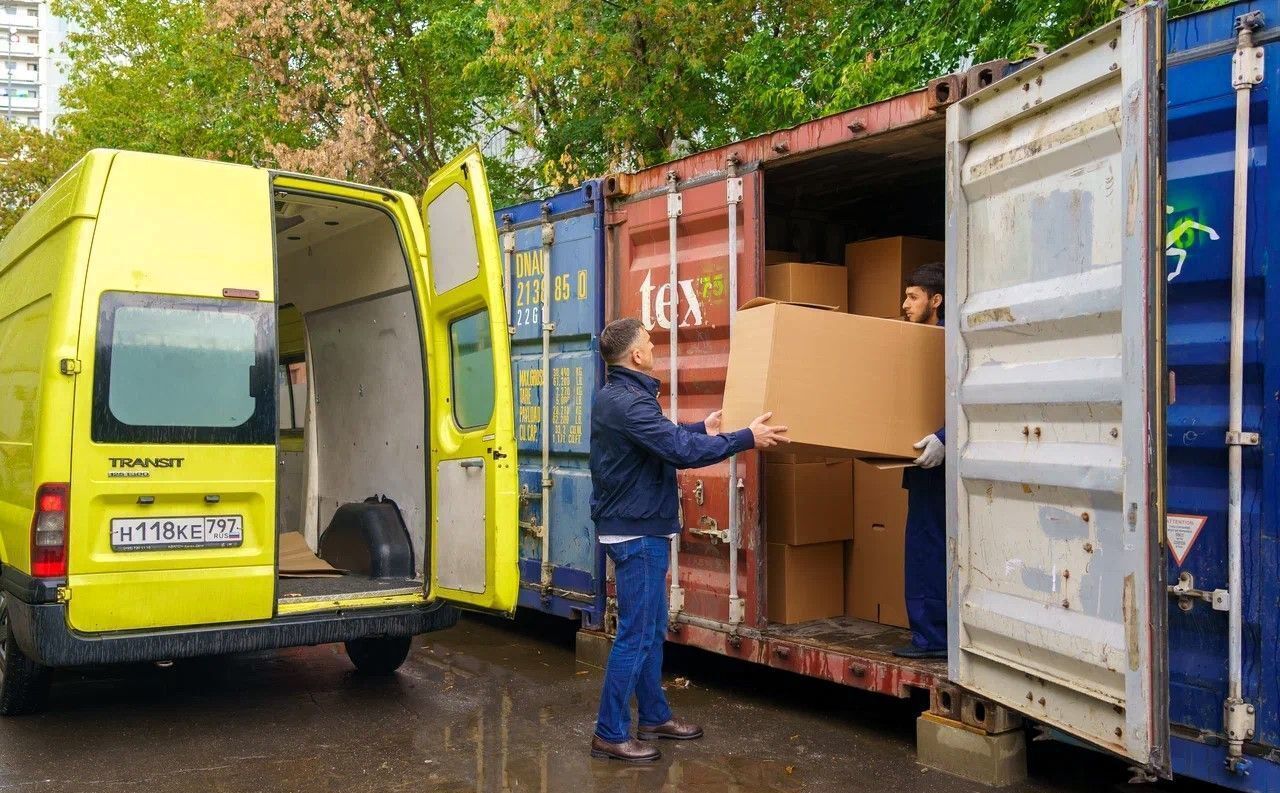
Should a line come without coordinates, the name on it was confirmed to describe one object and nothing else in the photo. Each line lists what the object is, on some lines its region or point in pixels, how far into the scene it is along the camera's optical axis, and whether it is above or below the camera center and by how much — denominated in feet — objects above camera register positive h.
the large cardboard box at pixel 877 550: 17.76 -2.23
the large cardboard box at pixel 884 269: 18.44 +2.46
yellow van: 15.33 -0.22
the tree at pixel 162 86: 53.21 +18.62
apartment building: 283.59 +91.19
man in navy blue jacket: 14.83 -1.20
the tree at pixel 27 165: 78.84 +17.24
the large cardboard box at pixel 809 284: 18.17 +2.17
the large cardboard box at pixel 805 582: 17.97 -2.77
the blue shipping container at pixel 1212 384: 11.55 +0.36
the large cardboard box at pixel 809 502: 17.75 -1.44
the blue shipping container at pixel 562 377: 21.03 +0.68
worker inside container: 15.58 -2.11
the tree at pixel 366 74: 45.24 +14.81
